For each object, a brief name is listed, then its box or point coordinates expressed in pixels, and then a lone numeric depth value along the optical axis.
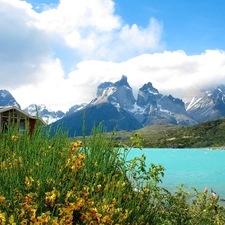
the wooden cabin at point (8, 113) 28.33
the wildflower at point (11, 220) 3.03
